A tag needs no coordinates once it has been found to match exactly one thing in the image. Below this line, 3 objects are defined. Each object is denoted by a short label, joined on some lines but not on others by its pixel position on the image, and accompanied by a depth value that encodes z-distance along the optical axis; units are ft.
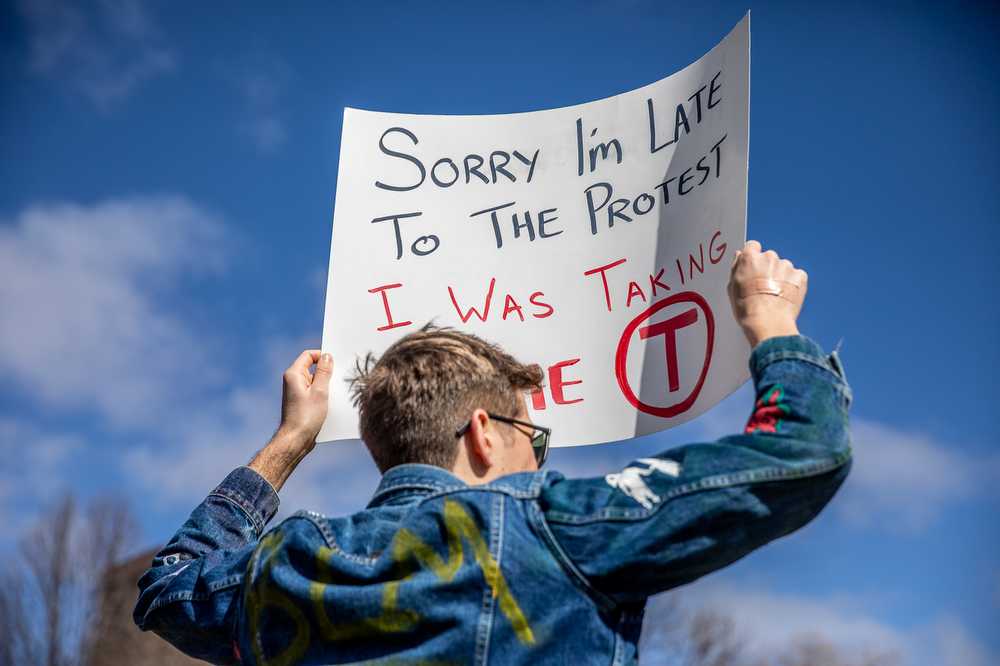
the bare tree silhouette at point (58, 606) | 83.82
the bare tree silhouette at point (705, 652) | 79.36
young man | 5.38
